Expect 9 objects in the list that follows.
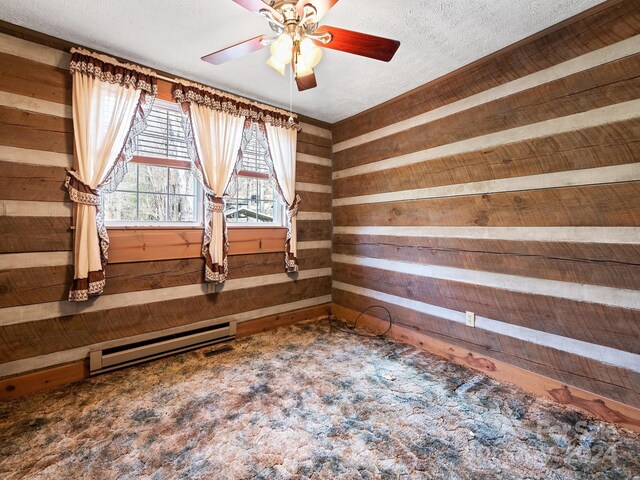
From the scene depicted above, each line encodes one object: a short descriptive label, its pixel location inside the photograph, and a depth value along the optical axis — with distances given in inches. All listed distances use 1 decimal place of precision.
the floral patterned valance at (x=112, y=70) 84.2
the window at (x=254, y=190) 121.6
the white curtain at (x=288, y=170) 126.6
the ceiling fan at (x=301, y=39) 57.2
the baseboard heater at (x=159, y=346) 89.8
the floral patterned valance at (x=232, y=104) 102.7
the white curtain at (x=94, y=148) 84.6
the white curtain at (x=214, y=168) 106.6
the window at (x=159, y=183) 99.0
